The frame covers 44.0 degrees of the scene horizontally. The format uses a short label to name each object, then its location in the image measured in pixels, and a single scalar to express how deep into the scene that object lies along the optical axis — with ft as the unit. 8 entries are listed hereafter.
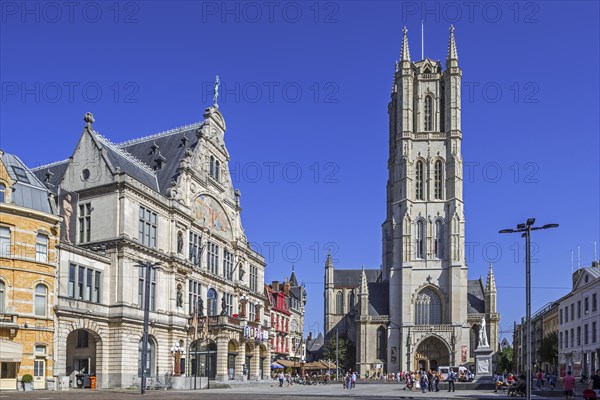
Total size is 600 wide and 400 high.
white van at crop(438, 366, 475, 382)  244.67
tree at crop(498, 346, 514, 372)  450.71
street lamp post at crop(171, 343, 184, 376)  177.68
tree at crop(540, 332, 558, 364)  304.71
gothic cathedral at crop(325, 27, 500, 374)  353.31
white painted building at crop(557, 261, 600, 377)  216.33
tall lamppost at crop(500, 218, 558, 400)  102.00
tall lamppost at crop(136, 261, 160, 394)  137.79
